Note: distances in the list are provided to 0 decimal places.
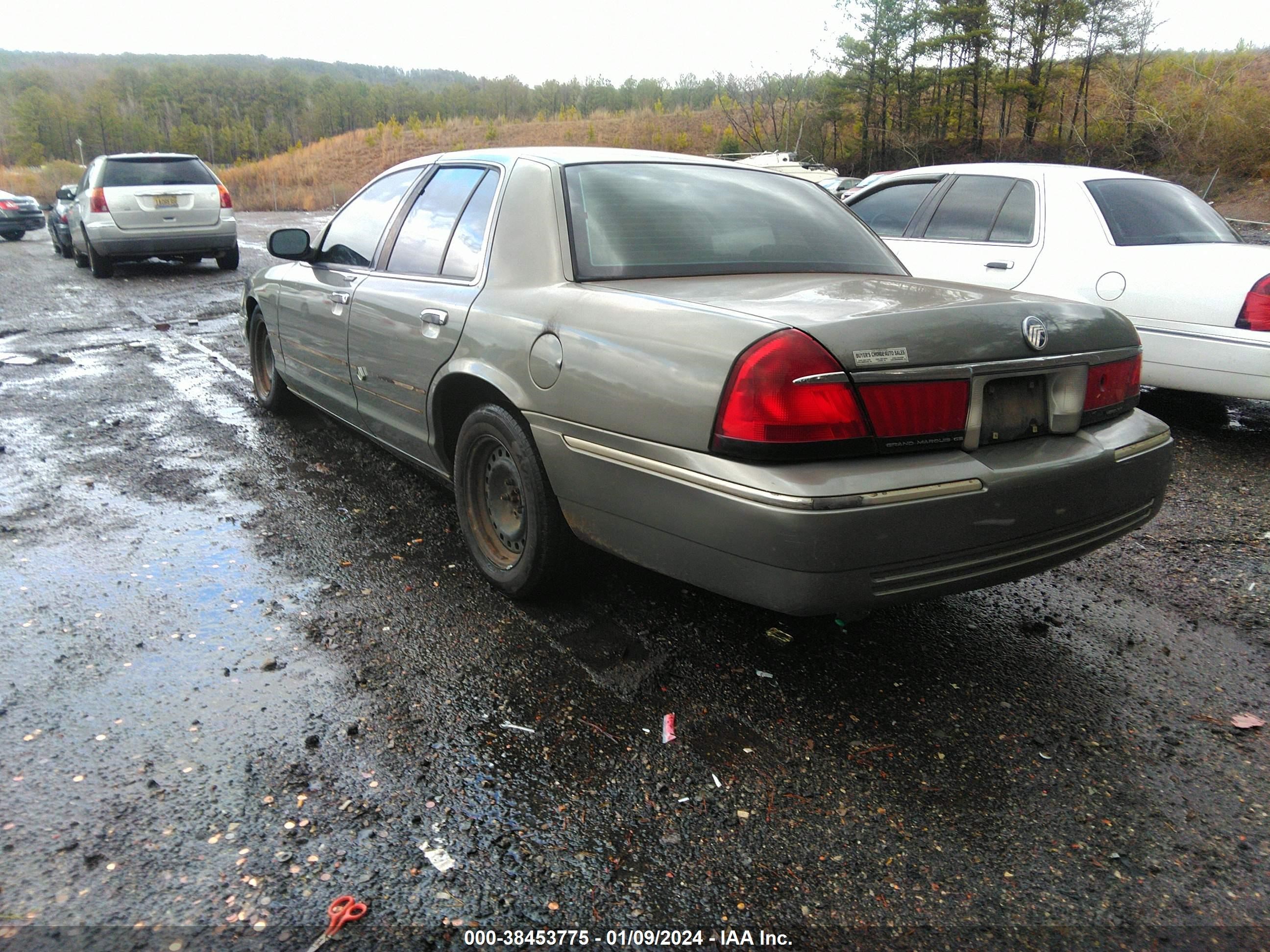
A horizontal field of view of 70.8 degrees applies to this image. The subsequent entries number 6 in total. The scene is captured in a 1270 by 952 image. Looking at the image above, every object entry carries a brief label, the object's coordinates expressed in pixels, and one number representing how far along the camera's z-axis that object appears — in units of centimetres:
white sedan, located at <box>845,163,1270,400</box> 491
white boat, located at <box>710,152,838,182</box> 2775
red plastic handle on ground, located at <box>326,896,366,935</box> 180
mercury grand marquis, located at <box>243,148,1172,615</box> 227
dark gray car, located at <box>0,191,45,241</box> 2377
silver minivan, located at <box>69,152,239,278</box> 1288
